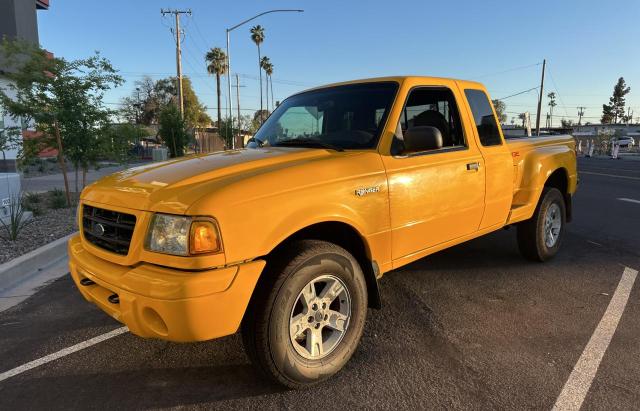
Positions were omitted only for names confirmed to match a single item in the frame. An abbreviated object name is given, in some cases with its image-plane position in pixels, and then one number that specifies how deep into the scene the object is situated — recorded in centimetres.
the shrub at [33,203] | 822
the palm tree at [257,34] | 6744
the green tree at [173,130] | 2244
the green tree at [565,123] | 11713
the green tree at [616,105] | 11175
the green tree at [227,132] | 3391
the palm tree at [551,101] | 12069
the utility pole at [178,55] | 2973
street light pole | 1998
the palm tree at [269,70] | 8094
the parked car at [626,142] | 5616
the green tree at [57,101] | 814
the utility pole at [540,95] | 4869
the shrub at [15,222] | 593
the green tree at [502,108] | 8694
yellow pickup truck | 238
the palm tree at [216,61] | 5922
